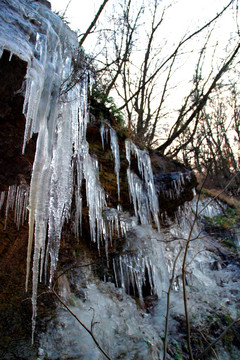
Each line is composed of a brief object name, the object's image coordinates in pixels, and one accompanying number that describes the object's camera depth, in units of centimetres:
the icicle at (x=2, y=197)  276
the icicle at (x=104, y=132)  378
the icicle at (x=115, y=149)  394
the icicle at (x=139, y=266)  441
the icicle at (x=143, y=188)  430
